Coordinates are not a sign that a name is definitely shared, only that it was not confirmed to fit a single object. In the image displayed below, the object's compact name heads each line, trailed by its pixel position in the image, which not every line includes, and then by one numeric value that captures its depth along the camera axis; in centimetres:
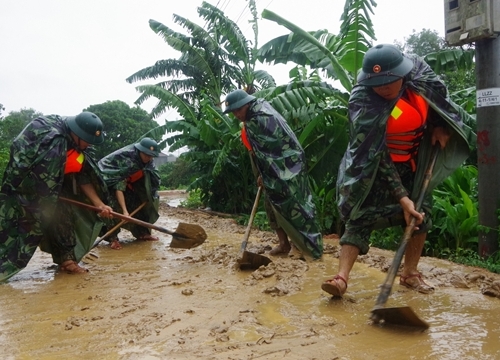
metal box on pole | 426
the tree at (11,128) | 1382
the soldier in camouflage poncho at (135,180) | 645
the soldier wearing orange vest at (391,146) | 324
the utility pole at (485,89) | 430
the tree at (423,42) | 2122
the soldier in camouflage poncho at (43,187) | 455
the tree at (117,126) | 2784
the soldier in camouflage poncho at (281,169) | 489
